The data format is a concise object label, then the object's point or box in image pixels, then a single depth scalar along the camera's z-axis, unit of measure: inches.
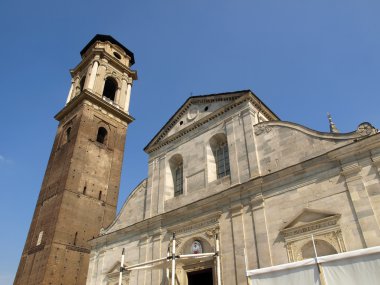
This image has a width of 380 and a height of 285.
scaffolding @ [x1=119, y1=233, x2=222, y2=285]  456.4
